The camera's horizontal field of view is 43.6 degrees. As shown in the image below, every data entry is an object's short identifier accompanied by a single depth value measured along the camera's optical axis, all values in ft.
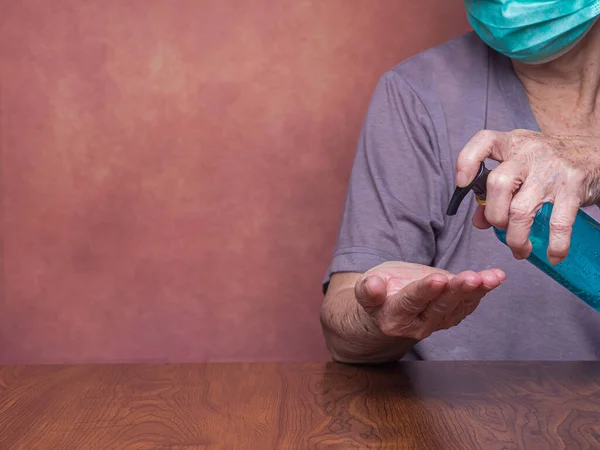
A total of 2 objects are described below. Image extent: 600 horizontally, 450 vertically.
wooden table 2.32
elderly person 3.57
